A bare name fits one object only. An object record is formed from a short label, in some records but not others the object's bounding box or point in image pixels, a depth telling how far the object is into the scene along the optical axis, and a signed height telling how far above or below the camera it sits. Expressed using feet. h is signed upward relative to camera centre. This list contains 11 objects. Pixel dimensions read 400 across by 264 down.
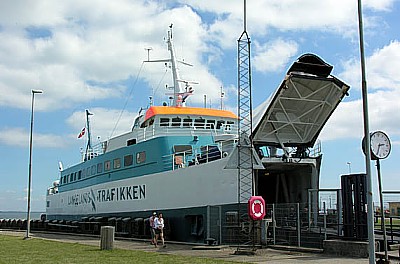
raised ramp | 62.03 +13.38
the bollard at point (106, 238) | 62.23 -3.46
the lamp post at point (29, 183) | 95.67 +4.67
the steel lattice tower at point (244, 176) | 63.31 +4.24
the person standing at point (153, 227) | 69.82 -2.38
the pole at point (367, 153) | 36.42 +4.17
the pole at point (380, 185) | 40.15 +2.00
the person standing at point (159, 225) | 69.53 -2.10
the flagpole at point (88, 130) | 140.51 +21.02
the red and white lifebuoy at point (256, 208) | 55.42 +0.21
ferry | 65.67 +7.92
